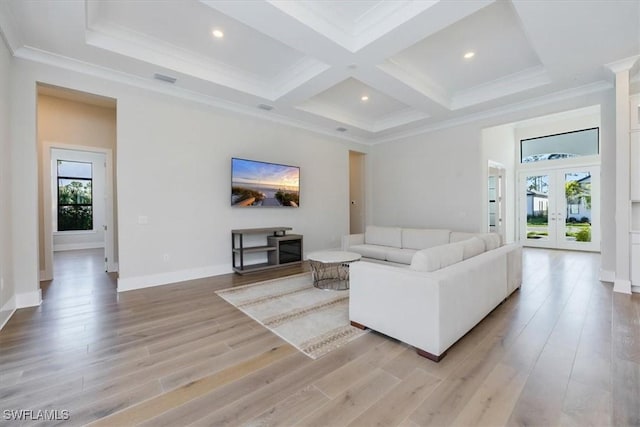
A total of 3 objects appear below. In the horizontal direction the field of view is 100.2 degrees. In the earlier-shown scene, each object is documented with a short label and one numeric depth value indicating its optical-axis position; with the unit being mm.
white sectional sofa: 2006
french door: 6754
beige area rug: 2350
